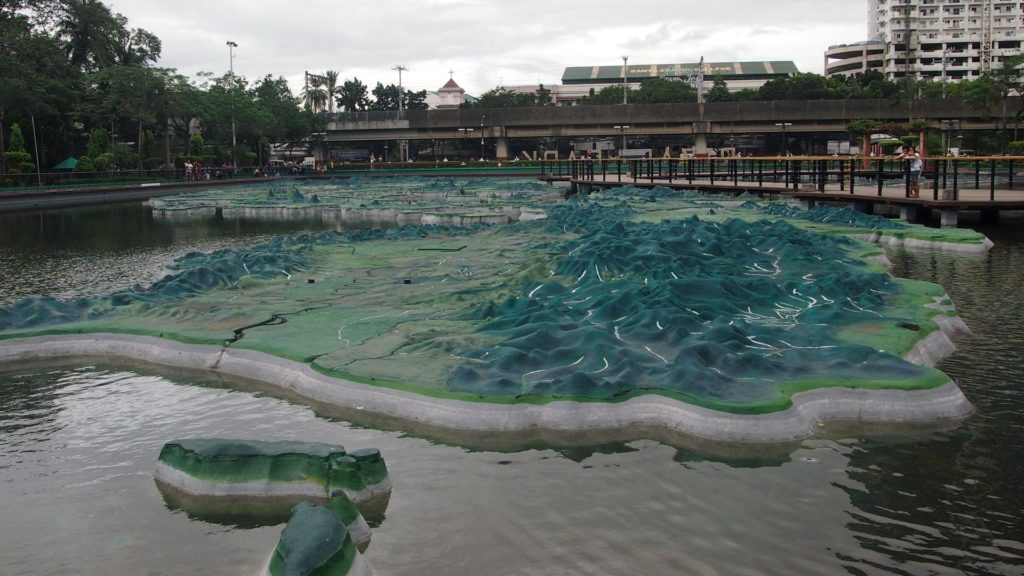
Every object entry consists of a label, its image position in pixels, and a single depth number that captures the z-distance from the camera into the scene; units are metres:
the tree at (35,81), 49.00
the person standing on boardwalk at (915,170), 23.84
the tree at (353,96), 116.94
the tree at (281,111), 81.63
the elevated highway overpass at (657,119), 77.06
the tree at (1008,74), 56.66
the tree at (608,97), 116.29
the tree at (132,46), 66.19
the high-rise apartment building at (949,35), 127.44
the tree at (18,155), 48.56
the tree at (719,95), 111.06
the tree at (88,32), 62.88
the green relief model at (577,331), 8.04
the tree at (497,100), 113.75
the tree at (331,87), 112.94
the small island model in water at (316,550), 5.07
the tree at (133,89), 57.81
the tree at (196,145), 67.06
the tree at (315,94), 106.94
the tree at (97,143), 55.28
